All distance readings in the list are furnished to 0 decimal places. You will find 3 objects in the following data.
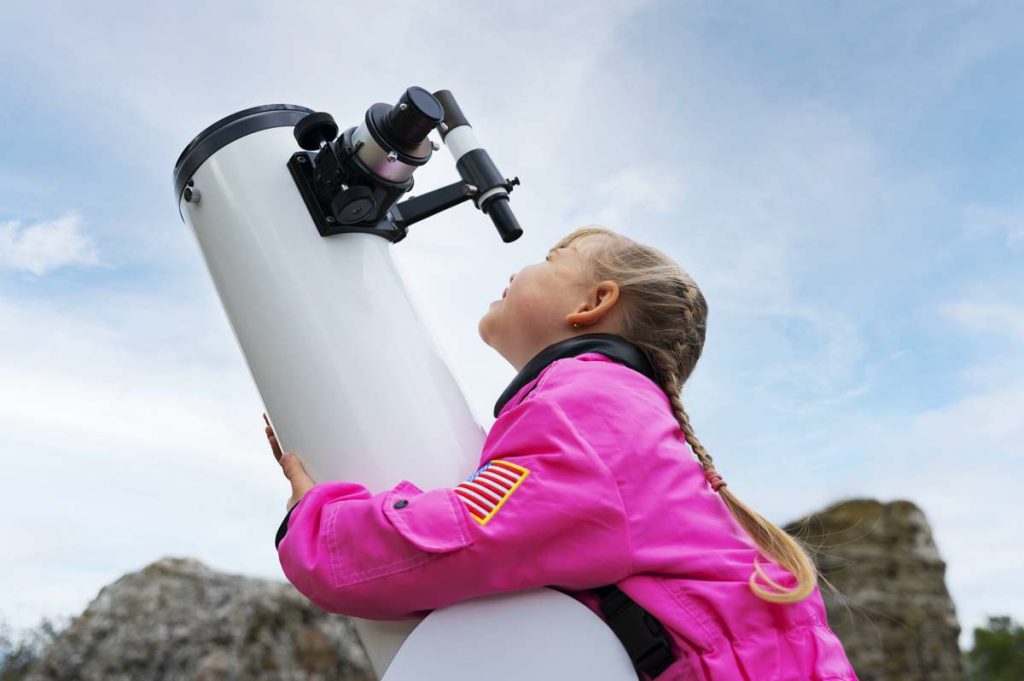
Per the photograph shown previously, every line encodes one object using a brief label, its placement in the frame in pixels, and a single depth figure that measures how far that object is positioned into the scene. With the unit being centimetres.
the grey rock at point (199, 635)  295
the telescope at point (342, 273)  148
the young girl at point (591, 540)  117
